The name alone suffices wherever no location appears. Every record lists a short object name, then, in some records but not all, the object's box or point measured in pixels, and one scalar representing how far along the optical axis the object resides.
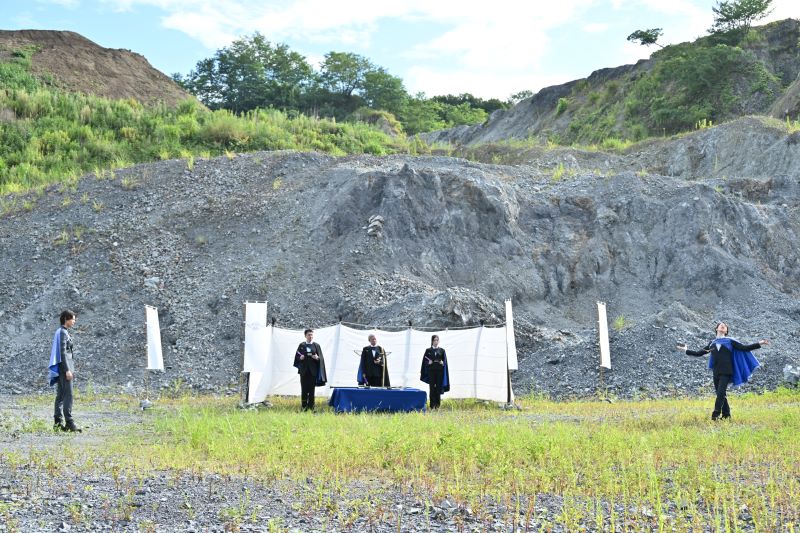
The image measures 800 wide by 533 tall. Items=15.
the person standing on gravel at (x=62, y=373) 13.68
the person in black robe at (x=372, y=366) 18.83
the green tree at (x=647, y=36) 57.28
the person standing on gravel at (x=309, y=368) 18.06
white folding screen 19.06
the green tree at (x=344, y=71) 63.04
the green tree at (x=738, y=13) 53.59
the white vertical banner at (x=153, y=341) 19.25
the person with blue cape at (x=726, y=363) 14.51
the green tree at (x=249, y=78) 56.59
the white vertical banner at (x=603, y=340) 20.00
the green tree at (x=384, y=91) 64.06
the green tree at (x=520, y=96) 97.54
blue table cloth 17.42
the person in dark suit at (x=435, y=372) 18.81
